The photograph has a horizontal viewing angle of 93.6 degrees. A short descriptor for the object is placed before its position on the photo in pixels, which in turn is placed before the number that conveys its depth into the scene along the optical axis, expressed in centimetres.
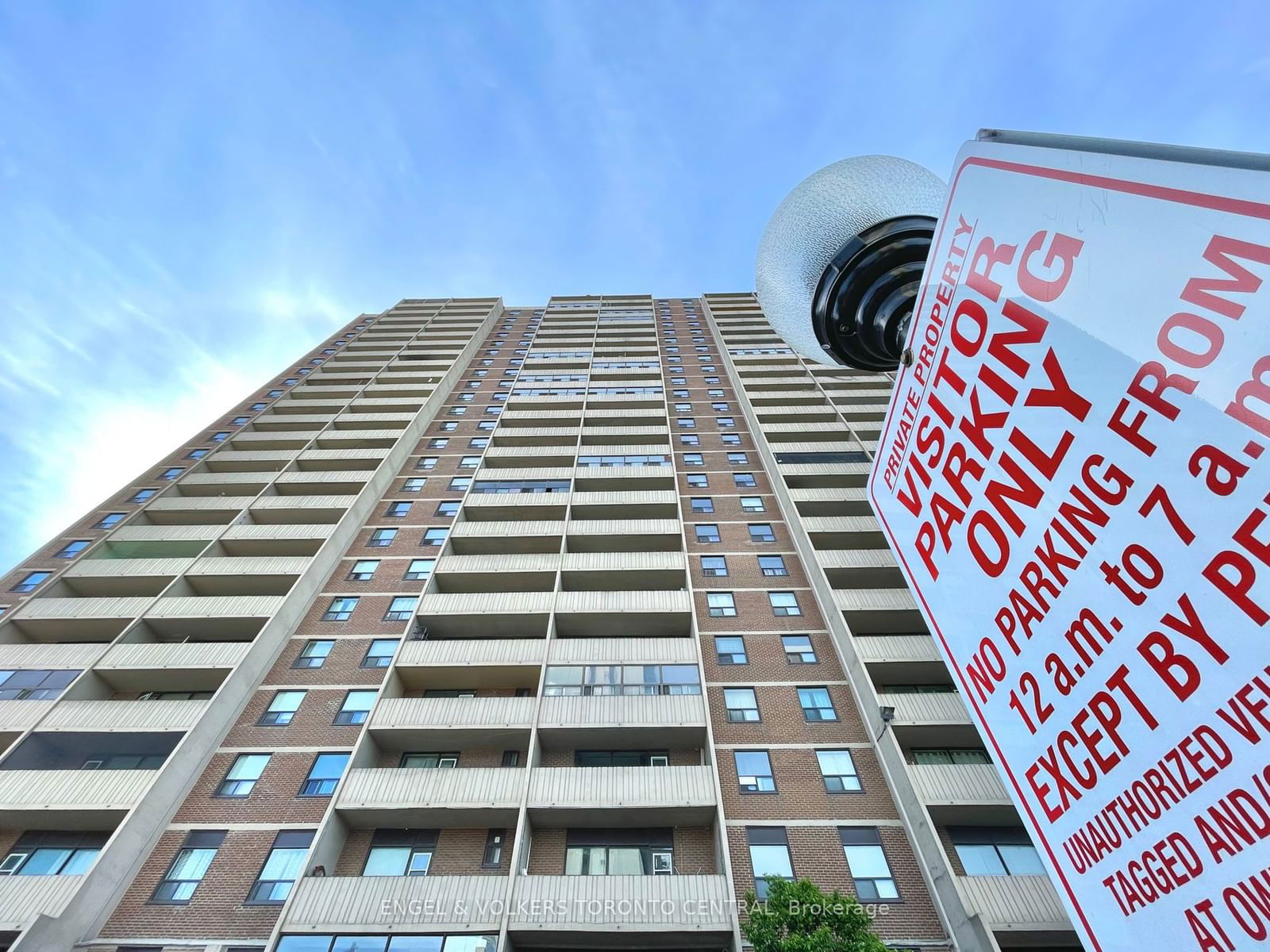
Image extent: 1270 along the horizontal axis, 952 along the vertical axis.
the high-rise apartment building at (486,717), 1392
